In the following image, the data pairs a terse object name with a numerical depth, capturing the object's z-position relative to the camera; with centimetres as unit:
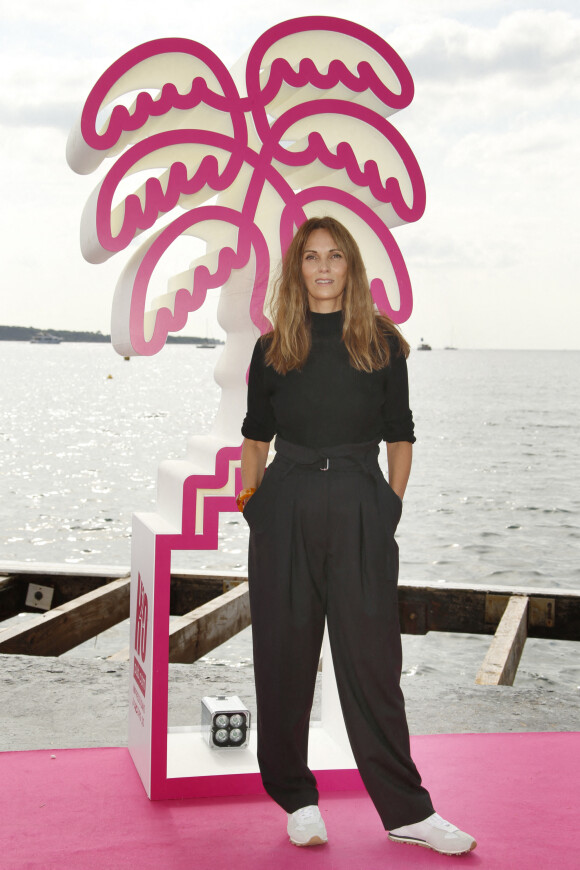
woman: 293
